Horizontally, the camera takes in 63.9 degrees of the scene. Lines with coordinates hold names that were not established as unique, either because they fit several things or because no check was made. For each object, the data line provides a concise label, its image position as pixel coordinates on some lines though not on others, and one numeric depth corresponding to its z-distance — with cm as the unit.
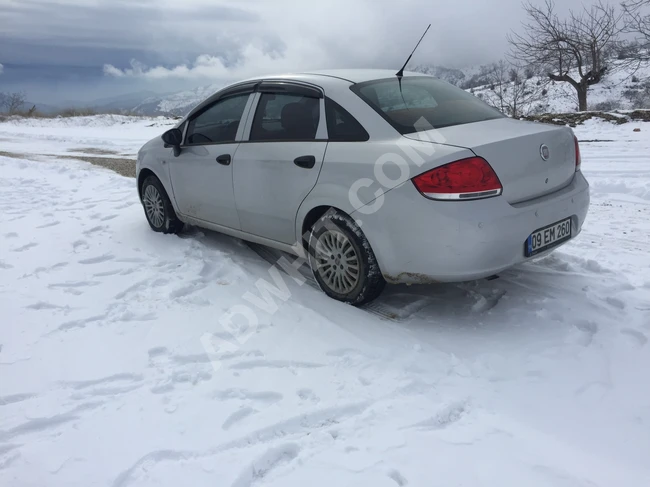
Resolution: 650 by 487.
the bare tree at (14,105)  3391
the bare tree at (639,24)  1545
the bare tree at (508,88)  2534
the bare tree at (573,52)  2581
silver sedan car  314
